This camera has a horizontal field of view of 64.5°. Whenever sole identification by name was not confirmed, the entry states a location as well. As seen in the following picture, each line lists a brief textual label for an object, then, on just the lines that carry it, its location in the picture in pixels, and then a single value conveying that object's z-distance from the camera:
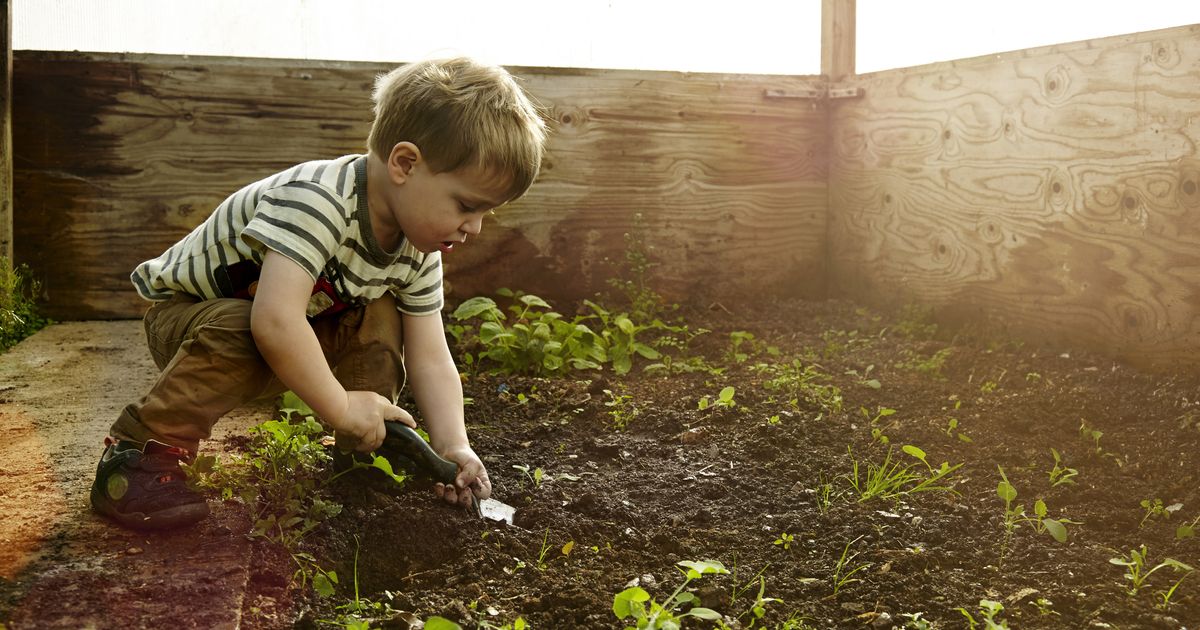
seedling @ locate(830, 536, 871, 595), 1.76
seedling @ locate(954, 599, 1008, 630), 1.48
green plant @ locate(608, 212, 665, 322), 3.94
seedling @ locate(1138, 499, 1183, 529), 2.07
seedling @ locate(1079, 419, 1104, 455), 2.50
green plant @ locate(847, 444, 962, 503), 2.13
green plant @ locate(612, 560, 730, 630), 1.45
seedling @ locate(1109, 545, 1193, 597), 1.72
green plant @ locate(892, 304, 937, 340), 3.76
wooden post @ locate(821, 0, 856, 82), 4.46
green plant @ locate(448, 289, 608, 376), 3.26
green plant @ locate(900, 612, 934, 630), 1.59
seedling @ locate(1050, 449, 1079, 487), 2.21
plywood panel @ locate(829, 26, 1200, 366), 2.98
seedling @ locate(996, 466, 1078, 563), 1.85
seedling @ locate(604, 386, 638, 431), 2.73
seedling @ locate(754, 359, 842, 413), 2.81
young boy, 1.85
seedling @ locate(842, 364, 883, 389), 3.02
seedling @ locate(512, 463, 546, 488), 2.22
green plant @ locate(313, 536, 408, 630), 1.59
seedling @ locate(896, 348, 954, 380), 3.22
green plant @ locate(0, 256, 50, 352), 3.49
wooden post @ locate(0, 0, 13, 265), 3.56
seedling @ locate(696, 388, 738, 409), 2.73
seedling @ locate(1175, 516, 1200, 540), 1.96
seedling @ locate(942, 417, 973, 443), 2.60
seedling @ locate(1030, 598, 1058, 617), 1.66
